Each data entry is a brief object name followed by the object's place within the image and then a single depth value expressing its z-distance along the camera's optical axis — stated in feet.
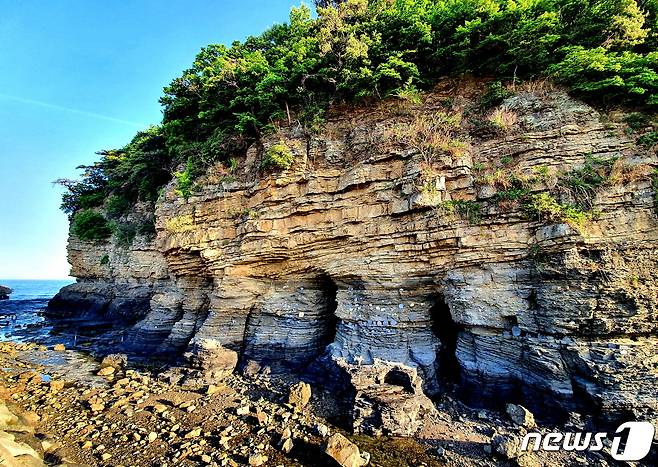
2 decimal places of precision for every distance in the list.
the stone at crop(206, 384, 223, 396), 33.21
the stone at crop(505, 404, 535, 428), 25.38
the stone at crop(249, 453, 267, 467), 22.70
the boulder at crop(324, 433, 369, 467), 21.91
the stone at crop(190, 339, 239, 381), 38.01
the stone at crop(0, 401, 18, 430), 26.35
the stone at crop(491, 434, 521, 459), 22.13
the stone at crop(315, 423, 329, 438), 25.72
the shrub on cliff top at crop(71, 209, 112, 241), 78.74
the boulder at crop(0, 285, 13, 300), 145.27
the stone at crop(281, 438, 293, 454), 24.09
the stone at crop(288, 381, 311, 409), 30.36
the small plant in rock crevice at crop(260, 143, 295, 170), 38.68
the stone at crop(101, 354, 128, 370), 41.52
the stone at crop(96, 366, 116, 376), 39.01
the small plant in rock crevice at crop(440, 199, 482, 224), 30.99
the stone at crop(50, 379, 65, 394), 34.25
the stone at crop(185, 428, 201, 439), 25.93
